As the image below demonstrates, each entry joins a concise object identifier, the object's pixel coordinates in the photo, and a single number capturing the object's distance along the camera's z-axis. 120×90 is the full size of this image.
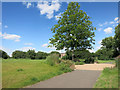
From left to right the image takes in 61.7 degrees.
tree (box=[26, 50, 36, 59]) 51.34
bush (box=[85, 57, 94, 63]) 22.72
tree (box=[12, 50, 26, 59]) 52.42
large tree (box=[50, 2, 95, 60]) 22.08
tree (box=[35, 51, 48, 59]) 48.58
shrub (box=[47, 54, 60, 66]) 12.72
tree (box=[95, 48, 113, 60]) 40.97
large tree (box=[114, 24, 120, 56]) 31.01
